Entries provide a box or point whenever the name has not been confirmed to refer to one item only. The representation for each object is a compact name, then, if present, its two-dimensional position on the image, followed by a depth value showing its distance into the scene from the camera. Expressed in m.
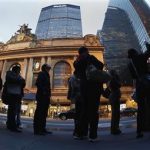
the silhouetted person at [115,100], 3.27
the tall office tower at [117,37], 46.40
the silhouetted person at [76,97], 2.83
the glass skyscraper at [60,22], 47.53
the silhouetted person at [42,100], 3.16
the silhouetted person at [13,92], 3.26
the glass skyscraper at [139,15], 46.40
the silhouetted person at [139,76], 2.54
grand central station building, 28.31
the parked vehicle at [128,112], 16.77
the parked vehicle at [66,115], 14.84
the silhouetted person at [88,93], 2.54
